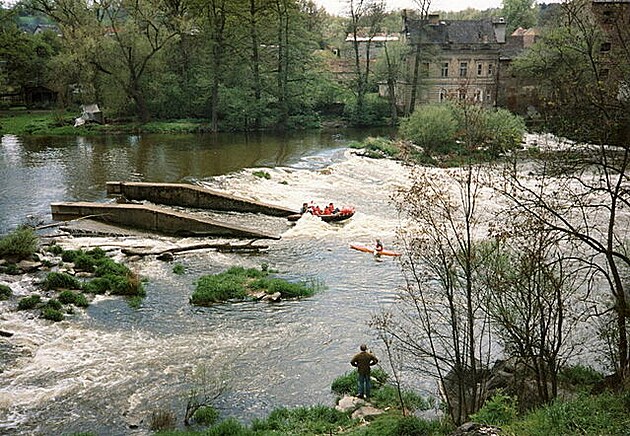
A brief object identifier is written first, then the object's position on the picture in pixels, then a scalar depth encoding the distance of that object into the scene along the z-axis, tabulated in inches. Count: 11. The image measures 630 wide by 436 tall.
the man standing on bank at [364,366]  440.8
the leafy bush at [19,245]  682.8
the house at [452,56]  2265.0
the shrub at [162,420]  400.5
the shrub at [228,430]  385.7
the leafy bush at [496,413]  329.1
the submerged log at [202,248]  748.0
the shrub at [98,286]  627.8
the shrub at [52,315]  553.0
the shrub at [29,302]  570.9
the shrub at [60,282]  625.3
